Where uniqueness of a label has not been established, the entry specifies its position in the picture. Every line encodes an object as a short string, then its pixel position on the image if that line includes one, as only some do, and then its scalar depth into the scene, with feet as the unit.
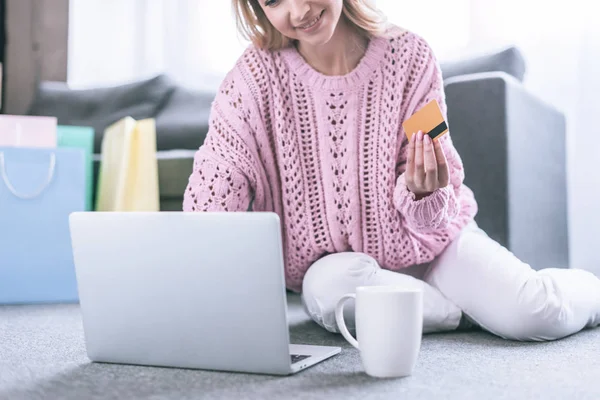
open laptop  2.47
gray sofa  4.86
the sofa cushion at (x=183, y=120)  7.71
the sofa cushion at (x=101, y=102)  8.12
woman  3.71
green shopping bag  6.56
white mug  2.56
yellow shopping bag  6.18
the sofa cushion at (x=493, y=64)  5.90
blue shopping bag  5.53
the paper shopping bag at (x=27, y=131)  5.88
